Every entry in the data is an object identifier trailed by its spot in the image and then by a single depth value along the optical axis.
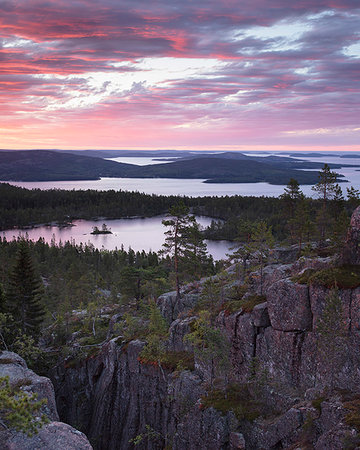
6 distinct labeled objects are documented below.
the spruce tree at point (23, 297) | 53.12
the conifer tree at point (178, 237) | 48.54
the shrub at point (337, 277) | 25.69
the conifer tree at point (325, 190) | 53.97
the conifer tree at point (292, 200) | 59.99
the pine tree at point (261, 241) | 38.34
